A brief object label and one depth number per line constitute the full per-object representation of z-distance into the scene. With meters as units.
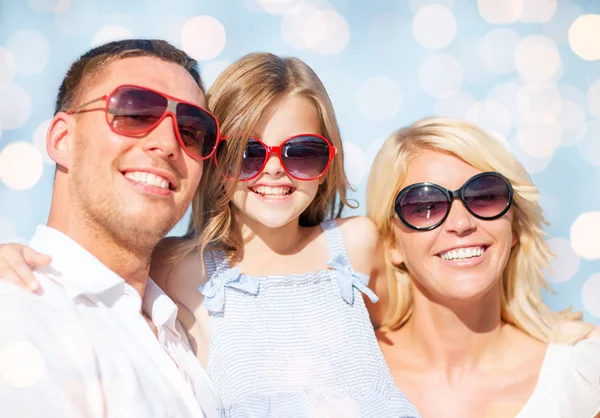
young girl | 2.29
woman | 2.55
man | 1.77
